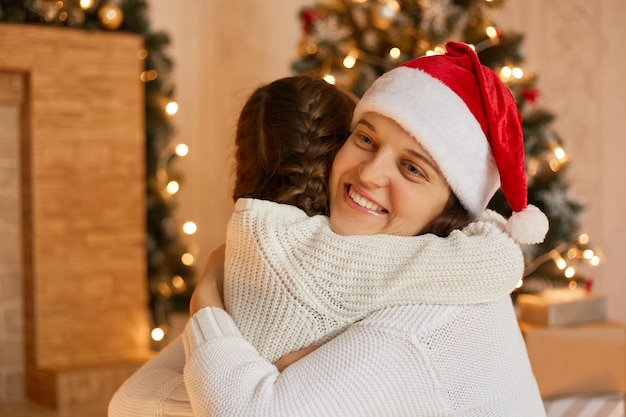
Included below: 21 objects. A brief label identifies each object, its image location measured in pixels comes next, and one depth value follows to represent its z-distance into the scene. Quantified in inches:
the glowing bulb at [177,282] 161.8
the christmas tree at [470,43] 141.7
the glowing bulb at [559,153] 144.5
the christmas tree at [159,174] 152.3
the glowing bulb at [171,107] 158.2
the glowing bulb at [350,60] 143.6
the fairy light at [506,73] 140.9
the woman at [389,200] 54.1
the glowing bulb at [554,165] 145.5
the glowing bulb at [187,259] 162.9
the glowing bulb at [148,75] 157.2
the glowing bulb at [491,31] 138.7
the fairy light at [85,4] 143.1
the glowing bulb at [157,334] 156.6
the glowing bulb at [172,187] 160.1
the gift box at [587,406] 127.6
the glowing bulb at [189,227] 162.6
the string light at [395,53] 141.3
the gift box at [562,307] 131.9
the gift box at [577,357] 129.2
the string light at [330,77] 136.9
